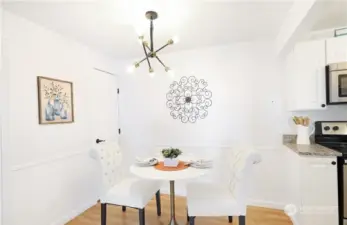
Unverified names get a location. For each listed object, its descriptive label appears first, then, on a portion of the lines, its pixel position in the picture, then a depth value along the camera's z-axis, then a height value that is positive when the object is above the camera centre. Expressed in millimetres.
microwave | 2432 +279
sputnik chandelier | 2013 +919
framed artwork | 2449 +137
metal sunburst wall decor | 3400 +164
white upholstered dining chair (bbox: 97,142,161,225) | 2285 -857
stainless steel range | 2670 -344
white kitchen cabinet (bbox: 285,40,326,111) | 2576 +384
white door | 3311 +85
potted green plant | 2246 -494
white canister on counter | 2756 -350
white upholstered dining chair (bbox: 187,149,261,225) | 2033 -870
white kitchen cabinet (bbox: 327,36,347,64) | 2479 +659
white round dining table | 1930 -593
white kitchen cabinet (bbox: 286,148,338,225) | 2174 -841
